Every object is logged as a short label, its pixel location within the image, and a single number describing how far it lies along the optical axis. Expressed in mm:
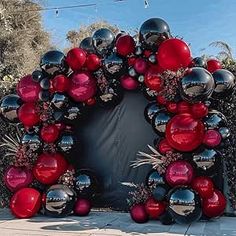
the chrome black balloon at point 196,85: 5637
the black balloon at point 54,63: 6602
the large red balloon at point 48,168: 6570
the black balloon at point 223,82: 6039
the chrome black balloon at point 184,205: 5562
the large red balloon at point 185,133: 5746
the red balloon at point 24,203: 6418
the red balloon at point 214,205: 5898
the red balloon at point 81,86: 6574
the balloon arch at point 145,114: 5816
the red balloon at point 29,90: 6801
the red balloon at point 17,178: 6727
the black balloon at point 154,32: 6086
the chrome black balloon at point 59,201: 6277
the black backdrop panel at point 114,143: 7141
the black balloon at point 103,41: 6480
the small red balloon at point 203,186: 5824
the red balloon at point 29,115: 6770
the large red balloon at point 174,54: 5828
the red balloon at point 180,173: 5805
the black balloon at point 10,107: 6918
